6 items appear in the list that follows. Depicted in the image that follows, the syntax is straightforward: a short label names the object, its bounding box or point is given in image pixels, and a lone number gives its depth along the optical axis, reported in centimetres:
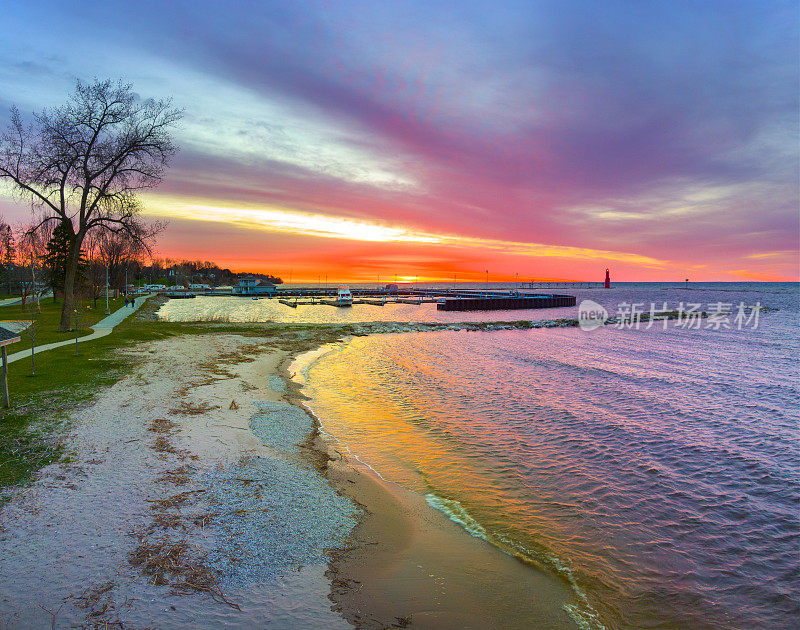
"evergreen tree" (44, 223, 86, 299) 5662
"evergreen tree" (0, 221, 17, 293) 6394
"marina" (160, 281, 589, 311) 9719
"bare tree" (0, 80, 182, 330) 2677
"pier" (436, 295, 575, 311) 9438
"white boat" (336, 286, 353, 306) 10638
